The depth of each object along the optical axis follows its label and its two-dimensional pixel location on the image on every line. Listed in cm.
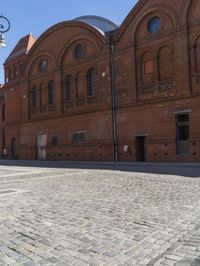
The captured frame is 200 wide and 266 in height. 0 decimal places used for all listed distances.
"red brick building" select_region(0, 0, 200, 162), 1550
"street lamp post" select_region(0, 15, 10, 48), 877
